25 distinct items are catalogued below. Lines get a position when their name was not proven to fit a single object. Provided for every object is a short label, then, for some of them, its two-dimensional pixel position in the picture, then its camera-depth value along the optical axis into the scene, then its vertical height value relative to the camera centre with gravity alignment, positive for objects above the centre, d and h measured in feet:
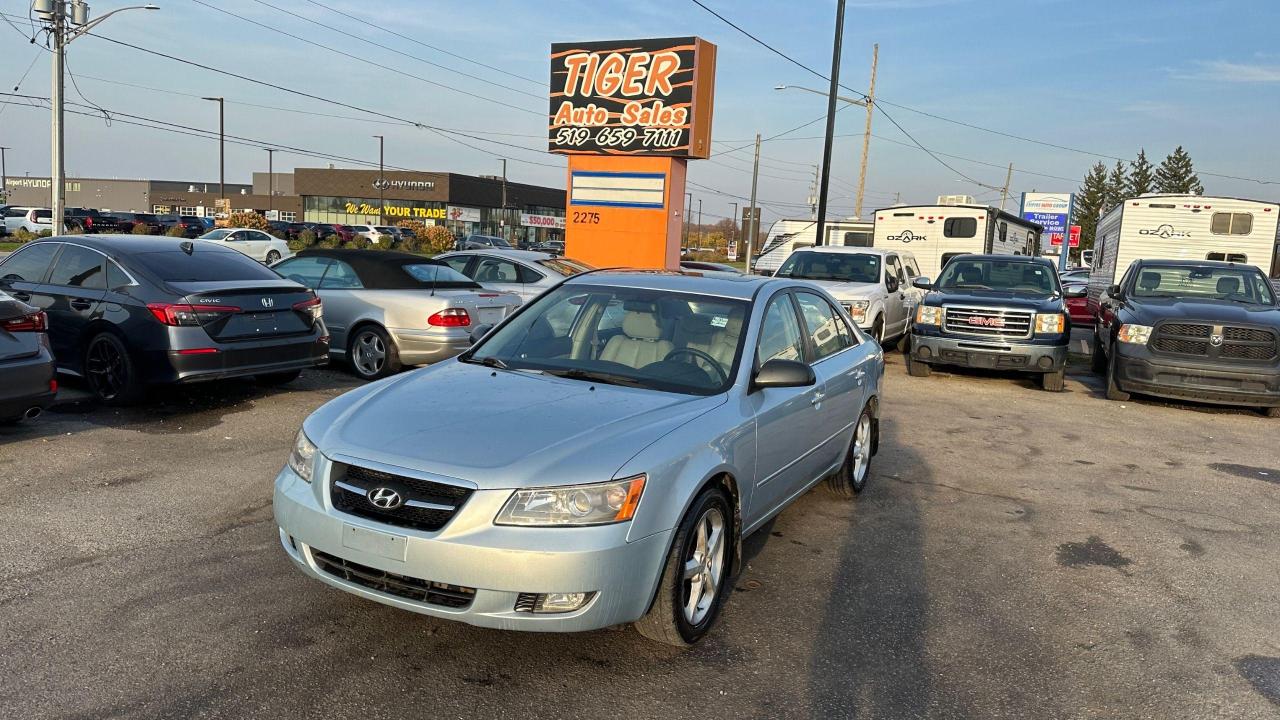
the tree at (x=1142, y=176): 311.47 +36.04
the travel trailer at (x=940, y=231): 69.15 +2.97
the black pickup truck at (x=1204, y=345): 33.47 -2.32
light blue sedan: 10.74 -2.84
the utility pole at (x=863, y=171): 126.06 +13.15
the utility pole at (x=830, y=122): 65.87 +10.38
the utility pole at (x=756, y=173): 126.72 +12.45
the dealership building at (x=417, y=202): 280.31 +10.90
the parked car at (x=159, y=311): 24.52 -2.52
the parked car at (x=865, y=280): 43.34 -0.86
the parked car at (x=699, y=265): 71.02 -0.97
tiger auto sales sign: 51.93 +8.98
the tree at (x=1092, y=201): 334.24 +28.37
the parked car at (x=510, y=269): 39.68 -1.20
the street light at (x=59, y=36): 67.10 +13.38
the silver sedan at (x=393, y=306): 32.19 -2.53
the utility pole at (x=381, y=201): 246.64 +9.78
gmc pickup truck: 38.32 -2.21
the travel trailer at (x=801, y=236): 94.22 +2.76
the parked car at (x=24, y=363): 20.70 -3.48
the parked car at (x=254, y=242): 104.94 -1.86
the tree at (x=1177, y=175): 297.33 +35.81
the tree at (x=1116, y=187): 327.88 +33.75
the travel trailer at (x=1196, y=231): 59.06 +3.57
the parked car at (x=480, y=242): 146.17 -0.28
